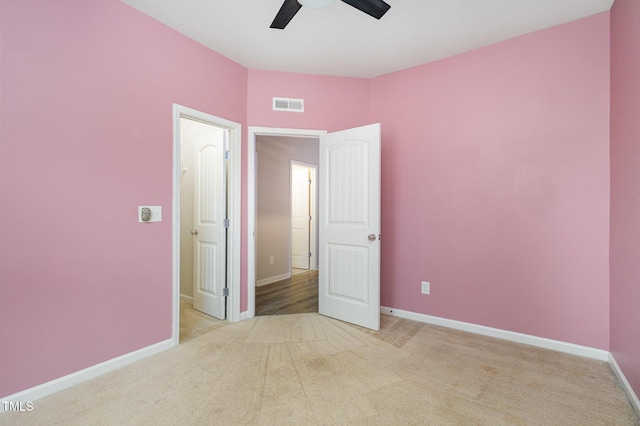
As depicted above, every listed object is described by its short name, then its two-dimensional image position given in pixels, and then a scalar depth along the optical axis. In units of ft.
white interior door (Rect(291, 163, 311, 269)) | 19.34
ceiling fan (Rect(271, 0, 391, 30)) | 5.56
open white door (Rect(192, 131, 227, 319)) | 10.00
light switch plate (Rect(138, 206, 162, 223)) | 7.47
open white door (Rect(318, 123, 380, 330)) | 9.14
